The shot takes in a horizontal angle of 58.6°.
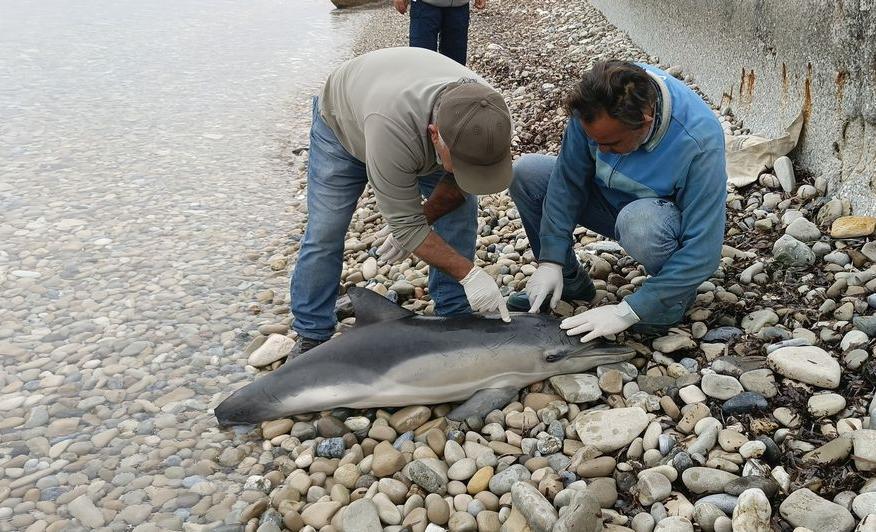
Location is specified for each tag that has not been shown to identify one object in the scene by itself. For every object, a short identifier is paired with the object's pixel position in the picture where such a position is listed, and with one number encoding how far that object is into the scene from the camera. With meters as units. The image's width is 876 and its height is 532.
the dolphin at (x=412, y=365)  3.84
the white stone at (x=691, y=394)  3.58
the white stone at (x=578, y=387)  3.77
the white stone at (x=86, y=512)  3.45
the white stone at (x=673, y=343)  3.94
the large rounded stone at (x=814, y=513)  2.74
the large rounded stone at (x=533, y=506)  2.99
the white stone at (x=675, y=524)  2.87
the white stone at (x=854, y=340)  3.61
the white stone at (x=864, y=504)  2.74
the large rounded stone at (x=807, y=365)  3.46
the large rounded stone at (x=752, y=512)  2.78
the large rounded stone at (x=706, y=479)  3.03
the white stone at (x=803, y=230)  4.55
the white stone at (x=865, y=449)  2.95
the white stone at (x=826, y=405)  3.32
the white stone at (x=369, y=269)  5.40
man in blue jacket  3.51
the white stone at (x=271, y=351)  4.54
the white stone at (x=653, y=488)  3.06
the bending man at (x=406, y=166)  3.21
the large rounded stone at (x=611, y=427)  3.42
